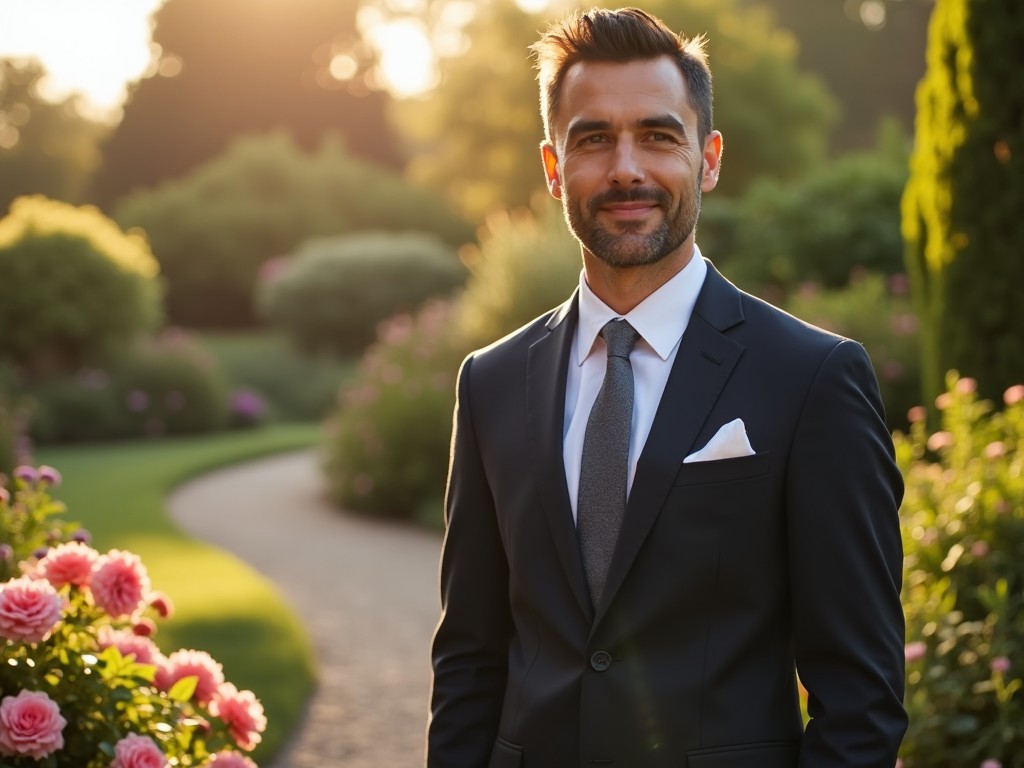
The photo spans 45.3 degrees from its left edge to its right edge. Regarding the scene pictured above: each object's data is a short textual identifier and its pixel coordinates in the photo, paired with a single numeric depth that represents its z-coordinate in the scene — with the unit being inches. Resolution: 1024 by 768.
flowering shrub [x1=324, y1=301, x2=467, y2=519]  417.1
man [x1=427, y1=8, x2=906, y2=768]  68.6
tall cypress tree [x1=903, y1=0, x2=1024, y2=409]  217.5
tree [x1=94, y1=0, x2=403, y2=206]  1417.3
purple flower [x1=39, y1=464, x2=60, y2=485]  129.7
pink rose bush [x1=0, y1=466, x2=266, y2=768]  96.8
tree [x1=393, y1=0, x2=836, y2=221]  958.4
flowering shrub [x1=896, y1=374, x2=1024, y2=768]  136.9
